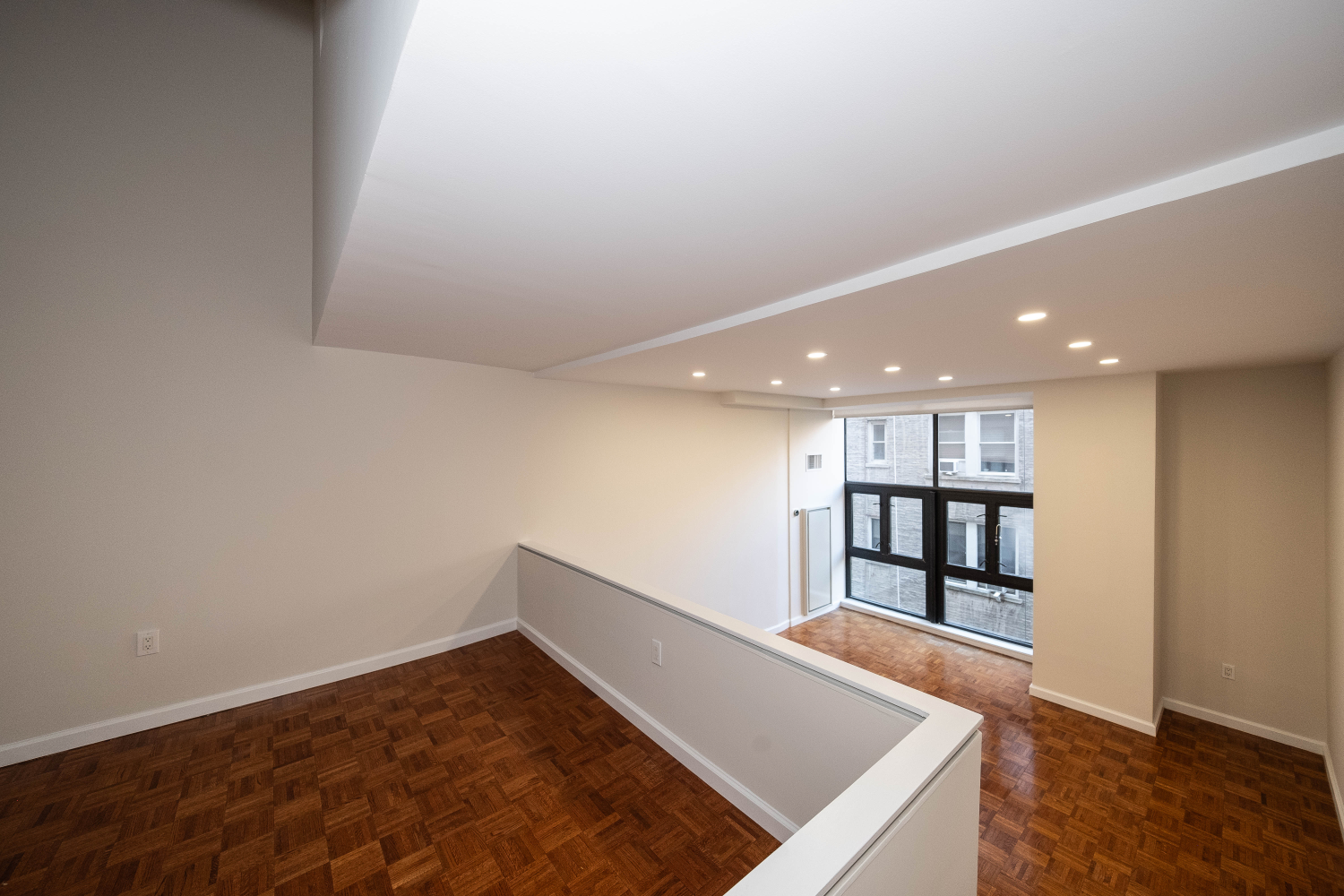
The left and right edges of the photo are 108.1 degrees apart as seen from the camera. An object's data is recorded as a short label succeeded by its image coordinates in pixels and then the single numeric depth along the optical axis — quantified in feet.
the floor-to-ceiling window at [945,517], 16.83
